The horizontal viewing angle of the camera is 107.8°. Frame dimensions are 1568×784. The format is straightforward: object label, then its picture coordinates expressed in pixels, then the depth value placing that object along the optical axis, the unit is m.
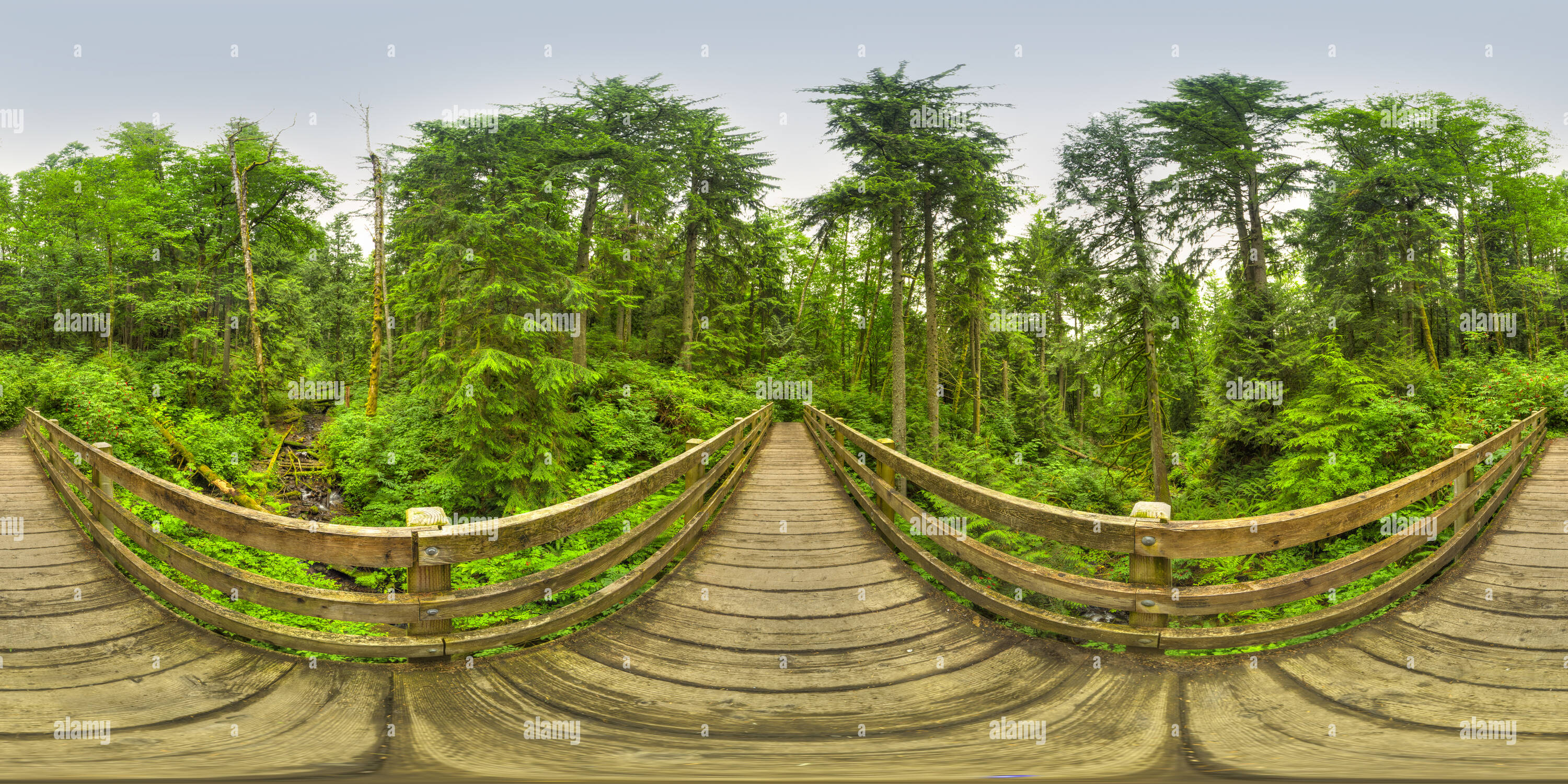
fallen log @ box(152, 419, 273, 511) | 11.06
